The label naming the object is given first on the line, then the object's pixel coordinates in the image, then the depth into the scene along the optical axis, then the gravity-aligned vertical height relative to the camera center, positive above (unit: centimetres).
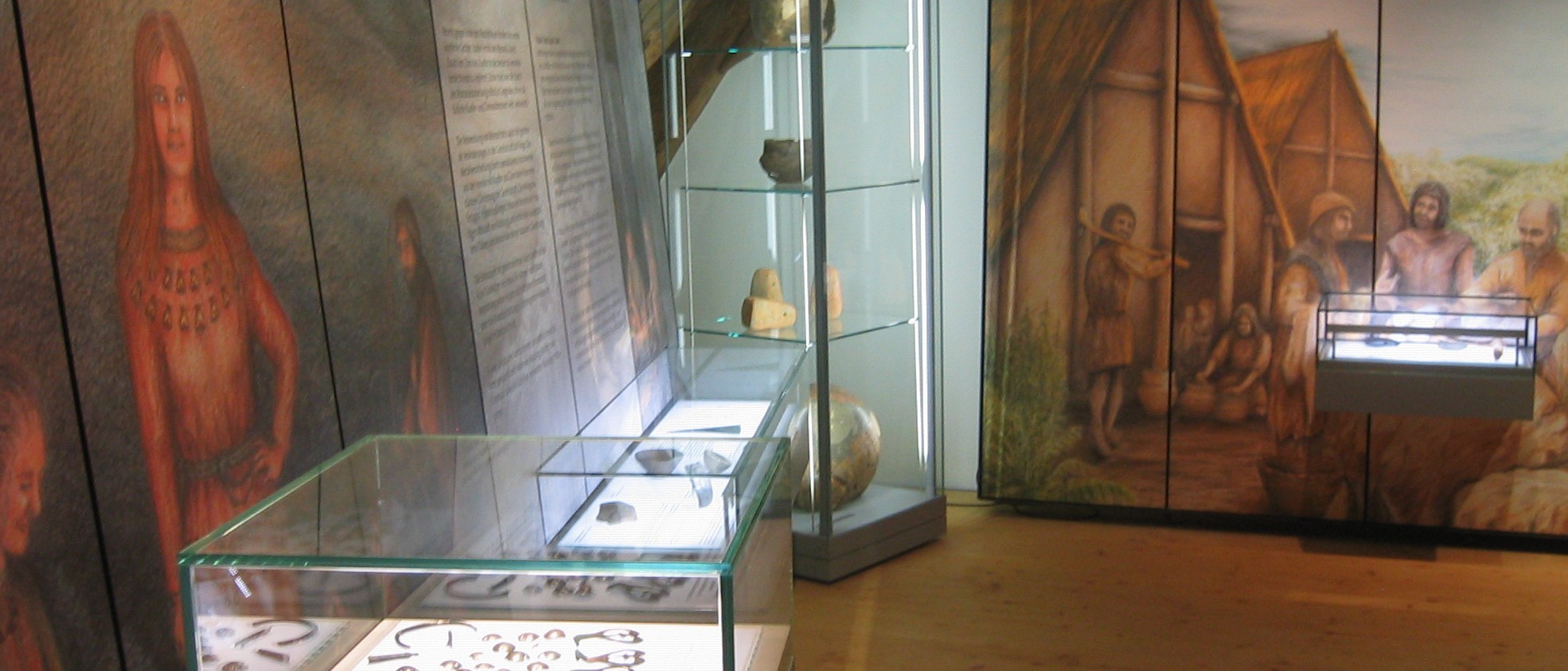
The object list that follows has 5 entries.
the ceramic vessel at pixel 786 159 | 406 -20
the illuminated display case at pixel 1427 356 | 389 -83
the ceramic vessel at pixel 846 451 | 423 -110
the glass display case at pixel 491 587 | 145 -49
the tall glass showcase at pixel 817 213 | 402 -36
